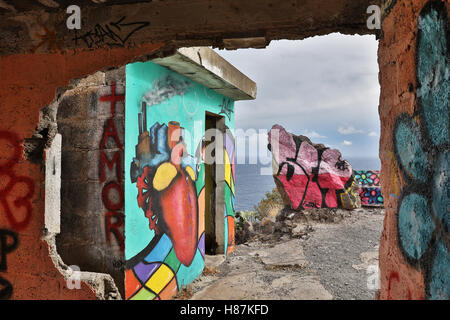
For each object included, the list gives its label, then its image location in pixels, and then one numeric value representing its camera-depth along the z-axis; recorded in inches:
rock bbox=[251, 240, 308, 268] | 218.7
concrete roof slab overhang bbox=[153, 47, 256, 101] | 152.0
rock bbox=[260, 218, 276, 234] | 310.2
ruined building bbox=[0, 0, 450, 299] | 53.0
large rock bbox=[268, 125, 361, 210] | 343.9
